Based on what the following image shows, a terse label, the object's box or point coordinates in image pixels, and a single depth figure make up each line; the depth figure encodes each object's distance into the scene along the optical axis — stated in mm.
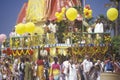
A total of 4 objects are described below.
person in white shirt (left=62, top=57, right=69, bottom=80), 18031
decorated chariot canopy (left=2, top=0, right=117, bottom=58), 20141
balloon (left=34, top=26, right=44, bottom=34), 28188
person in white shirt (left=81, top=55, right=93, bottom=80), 18141
